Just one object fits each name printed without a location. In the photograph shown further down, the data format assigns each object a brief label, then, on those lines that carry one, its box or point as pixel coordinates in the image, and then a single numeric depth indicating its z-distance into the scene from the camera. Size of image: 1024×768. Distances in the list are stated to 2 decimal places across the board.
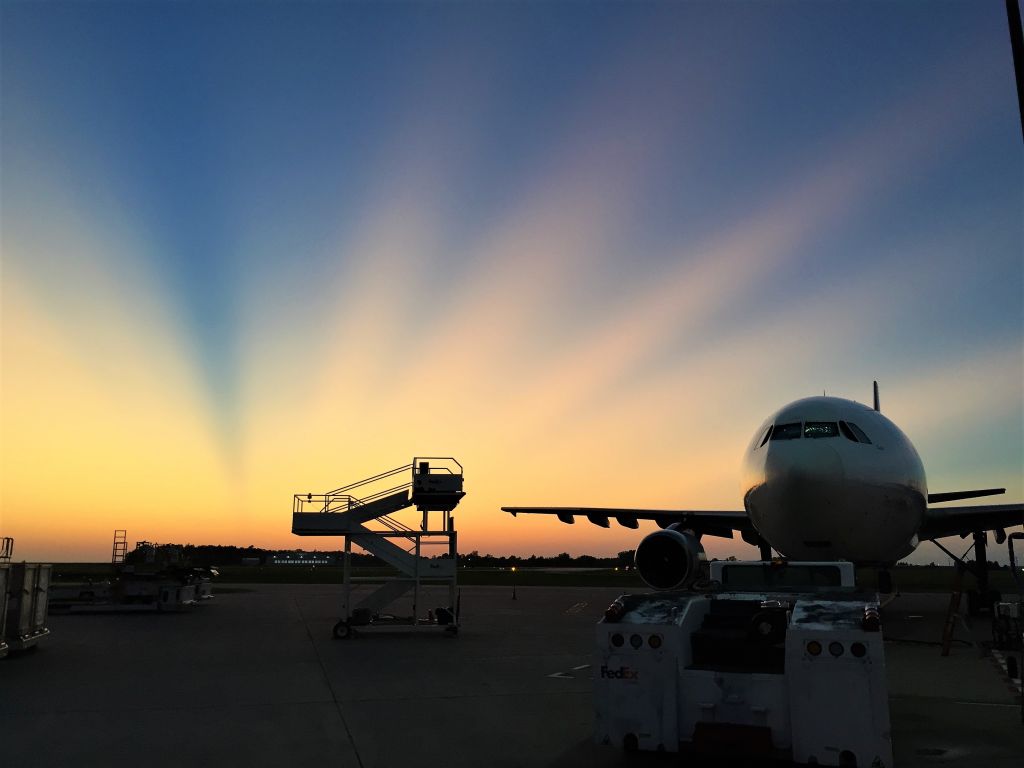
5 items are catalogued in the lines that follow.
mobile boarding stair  18.16
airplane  11.79
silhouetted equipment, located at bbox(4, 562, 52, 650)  13.53
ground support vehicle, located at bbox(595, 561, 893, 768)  5.71
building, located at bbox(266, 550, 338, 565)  133.86
